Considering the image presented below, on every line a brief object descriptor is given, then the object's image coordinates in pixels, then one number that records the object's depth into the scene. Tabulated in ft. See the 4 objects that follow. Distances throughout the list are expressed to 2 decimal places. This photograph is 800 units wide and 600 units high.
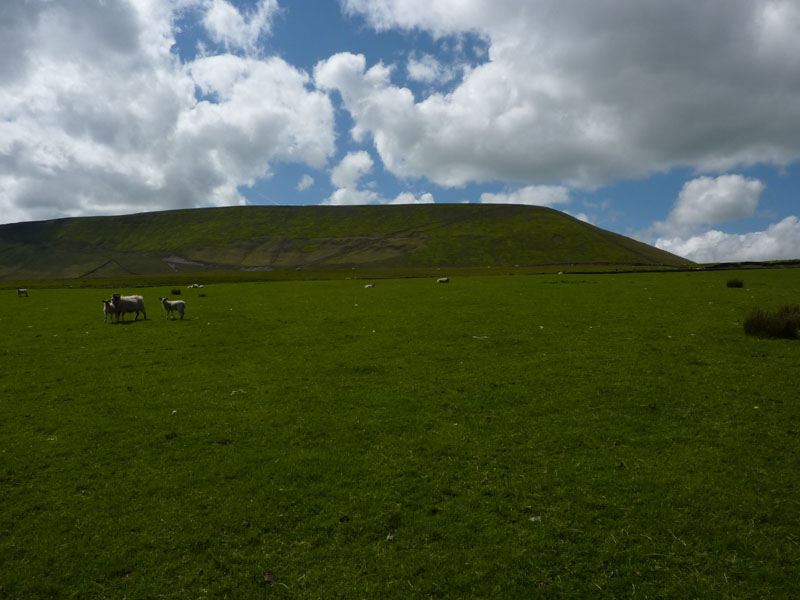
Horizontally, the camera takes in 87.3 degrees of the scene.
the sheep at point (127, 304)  99.40
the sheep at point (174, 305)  102.73
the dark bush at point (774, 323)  67.31
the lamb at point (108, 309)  99.86
